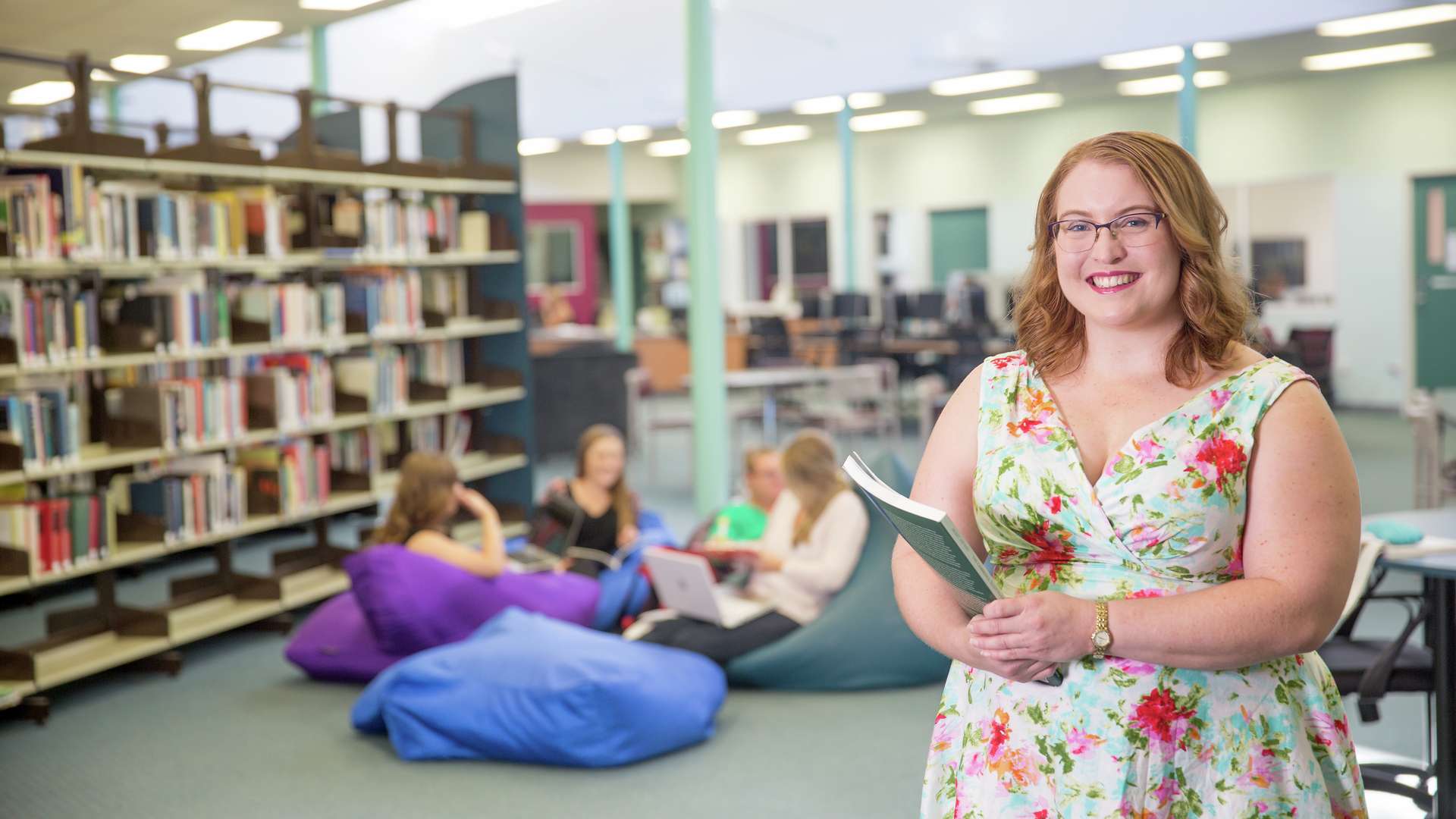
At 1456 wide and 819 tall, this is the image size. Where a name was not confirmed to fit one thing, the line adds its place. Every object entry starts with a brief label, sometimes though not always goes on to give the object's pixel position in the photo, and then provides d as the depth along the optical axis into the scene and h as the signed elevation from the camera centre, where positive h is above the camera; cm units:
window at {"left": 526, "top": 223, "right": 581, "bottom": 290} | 2005 +110
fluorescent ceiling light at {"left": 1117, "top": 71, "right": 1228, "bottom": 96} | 1252 +220
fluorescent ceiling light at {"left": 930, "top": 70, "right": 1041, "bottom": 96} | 1191 +214
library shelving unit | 499 -37
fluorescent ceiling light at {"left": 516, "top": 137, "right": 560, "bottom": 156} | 1601 +228
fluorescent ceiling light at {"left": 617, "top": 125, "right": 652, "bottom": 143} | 1538 +227
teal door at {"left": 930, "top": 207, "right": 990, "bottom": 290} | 1619 +90
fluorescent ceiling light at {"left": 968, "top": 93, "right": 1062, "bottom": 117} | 1387 +226
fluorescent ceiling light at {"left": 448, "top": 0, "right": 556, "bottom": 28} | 1257 +307
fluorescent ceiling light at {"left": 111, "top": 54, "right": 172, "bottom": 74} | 884 +186
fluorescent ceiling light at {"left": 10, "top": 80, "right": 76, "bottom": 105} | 922 +179
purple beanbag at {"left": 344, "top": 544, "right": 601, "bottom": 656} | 487 -100
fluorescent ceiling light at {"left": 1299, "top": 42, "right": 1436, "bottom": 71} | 1096 +211
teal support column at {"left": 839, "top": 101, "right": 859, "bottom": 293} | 1332 +160
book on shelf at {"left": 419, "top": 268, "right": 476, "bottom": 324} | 710 +20
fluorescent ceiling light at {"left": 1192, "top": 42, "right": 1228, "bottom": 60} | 1038 +205
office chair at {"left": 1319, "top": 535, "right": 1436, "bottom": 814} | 319 -89
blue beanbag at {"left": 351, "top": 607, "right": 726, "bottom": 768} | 406 -117
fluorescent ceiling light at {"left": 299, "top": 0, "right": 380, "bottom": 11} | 770 +192
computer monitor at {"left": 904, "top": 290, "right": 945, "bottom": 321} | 1399 +12
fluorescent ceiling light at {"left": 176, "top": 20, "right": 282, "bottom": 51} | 814 +188
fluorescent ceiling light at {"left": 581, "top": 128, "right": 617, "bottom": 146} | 1495 +221
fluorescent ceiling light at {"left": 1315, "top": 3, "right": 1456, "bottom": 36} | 923 +202
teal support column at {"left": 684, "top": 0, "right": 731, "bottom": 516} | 693 +19
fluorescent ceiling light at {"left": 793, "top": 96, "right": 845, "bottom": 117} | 1307 +216
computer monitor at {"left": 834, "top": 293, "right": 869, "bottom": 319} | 1435 +15
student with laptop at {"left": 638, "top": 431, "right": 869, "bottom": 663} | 479 -91
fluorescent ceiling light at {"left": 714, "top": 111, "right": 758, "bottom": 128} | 1428 +224
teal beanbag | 474 -118
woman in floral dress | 147 -27
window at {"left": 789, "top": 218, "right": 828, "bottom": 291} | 1845 +94
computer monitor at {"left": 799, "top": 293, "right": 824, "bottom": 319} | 1545 +15
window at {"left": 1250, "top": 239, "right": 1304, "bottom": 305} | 1297 +41
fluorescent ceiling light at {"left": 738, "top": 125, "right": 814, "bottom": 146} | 1659 +239
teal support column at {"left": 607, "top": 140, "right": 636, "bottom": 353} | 1466 +82
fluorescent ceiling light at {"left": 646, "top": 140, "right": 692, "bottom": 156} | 1789 +243
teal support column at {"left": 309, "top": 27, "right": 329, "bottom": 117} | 881 +181
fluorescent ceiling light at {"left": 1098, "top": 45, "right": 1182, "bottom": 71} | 1030 +205
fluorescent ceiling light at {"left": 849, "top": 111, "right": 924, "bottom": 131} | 1530 +232
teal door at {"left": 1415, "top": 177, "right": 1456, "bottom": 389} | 1167 +19
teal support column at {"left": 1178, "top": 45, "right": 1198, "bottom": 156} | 963 +144
